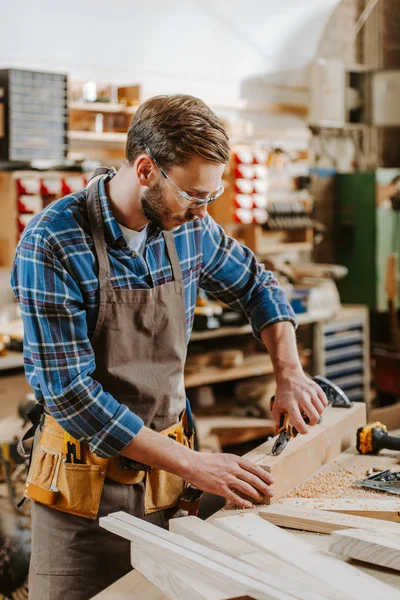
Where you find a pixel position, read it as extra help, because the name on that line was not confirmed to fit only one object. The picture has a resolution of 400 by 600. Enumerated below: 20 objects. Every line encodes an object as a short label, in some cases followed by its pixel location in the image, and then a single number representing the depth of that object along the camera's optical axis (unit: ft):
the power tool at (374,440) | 7.06
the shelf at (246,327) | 14.04
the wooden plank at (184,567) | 5.05
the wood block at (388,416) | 9.08
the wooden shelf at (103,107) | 13.77
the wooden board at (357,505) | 6.01
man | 6.14
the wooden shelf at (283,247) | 17.89
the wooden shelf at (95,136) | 14.02
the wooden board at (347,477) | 6.41
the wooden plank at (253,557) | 5.08
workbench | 5.41
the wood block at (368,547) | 5.36
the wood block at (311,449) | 6.39
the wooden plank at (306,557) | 5.15
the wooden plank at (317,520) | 5.80
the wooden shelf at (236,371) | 14.14
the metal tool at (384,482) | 6.43
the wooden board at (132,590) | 5.40
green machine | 20.18
